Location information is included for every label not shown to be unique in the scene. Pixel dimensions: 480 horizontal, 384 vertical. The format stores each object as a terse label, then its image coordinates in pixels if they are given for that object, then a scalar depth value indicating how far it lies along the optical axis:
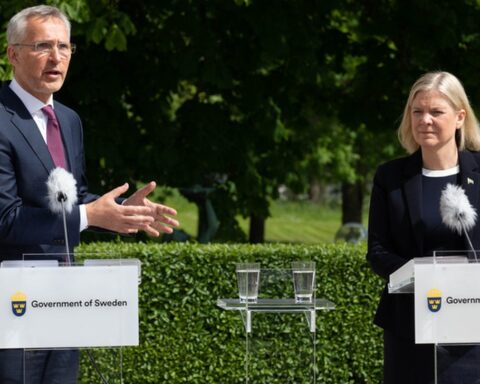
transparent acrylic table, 11.44
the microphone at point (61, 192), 8.48
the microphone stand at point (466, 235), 9.13
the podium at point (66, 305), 8.23
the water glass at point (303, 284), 11.71
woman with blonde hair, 9.51
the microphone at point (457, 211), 9.21
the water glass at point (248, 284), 11.76
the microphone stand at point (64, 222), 8.48
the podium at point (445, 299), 8.69
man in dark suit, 8.53
